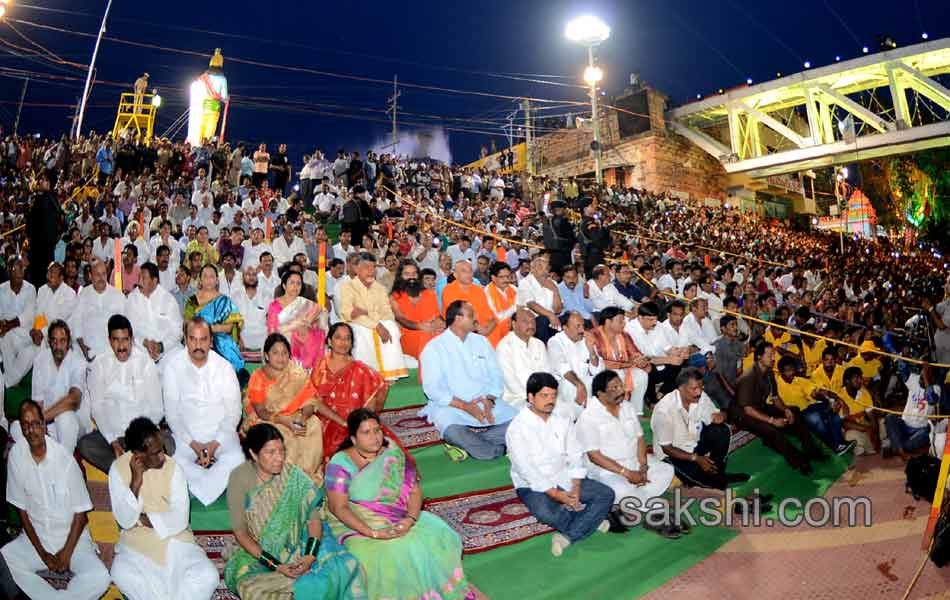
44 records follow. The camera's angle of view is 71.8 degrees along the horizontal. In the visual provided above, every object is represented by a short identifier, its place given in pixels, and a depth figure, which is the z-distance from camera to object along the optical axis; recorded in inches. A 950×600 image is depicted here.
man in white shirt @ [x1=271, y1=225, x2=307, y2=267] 386.9
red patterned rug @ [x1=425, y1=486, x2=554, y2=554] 161.6
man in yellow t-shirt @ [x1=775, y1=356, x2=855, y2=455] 265.4
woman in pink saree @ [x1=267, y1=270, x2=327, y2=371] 215.6
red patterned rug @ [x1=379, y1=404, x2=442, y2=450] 198.1
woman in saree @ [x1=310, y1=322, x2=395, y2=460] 174.4
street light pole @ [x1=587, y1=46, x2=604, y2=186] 598.3
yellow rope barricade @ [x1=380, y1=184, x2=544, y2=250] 445.4
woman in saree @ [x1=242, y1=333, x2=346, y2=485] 163.6
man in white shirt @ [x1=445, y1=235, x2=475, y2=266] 421.7
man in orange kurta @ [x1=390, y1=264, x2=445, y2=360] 252.8
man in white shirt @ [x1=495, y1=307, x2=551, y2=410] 216.5
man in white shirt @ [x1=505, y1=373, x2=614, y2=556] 166.1
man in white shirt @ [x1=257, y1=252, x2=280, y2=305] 309.6
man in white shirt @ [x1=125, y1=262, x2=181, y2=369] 237.0
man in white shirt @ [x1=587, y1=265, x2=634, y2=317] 310.7
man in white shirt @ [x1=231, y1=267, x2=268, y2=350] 287.7
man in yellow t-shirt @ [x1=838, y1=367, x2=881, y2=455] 276.8
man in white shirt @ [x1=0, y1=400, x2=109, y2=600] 140.3
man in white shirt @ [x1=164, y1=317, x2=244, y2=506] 175.8
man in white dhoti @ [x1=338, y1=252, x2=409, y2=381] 233.0
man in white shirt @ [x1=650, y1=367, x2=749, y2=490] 205.9
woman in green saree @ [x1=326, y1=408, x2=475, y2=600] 133.1
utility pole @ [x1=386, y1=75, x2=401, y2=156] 1157.2
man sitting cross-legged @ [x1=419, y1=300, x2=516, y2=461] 192.2
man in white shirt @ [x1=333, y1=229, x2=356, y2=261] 380.5
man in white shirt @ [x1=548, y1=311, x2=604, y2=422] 231.1
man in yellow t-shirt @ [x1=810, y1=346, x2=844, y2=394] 289.3
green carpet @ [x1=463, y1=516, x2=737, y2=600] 150.0
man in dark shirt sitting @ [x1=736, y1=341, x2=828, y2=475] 245.0
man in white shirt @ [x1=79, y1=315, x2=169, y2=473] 179.9
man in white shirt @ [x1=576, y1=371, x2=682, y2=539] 183.6
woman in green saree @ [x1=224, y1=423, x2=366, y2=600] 126.4
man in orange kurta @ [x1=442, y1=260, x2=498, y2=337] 247.8
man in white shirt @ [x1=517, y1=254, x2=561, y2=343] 274.4
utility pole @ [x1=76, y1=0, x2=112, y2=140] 629.9
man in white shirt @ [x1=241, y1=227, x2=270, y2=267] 364.8
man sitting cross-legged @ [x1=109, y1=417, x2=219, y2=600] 132.8
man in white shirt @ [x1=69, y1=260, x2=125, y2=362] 245.4
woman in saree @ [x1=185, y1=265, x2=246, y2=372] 211.8
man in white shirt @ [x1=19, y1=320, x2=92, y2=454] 188.4
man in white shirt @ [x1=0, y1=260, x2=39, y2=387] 229.8
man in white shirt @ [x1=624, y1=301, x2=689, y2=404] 269.6
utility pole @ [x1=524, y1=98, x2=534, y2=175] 1108.5
